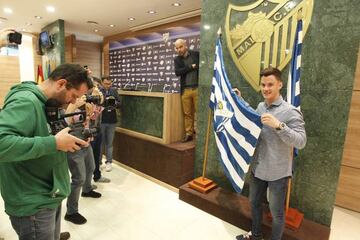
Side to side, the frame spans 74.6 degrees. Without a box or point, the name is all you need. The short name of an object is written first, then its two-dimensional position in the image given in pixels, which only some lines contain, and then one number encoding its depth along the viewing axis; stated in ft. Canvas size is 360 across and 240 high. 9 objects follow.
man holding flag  5.84
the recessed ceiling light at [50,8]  16.33
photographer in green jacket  3.27
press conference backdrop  16.74
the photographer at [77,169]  7.43
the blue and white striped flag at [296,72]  6.82
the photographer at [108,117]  11.63
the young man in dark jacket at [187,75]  11.55
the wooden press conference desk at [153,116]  11.36
